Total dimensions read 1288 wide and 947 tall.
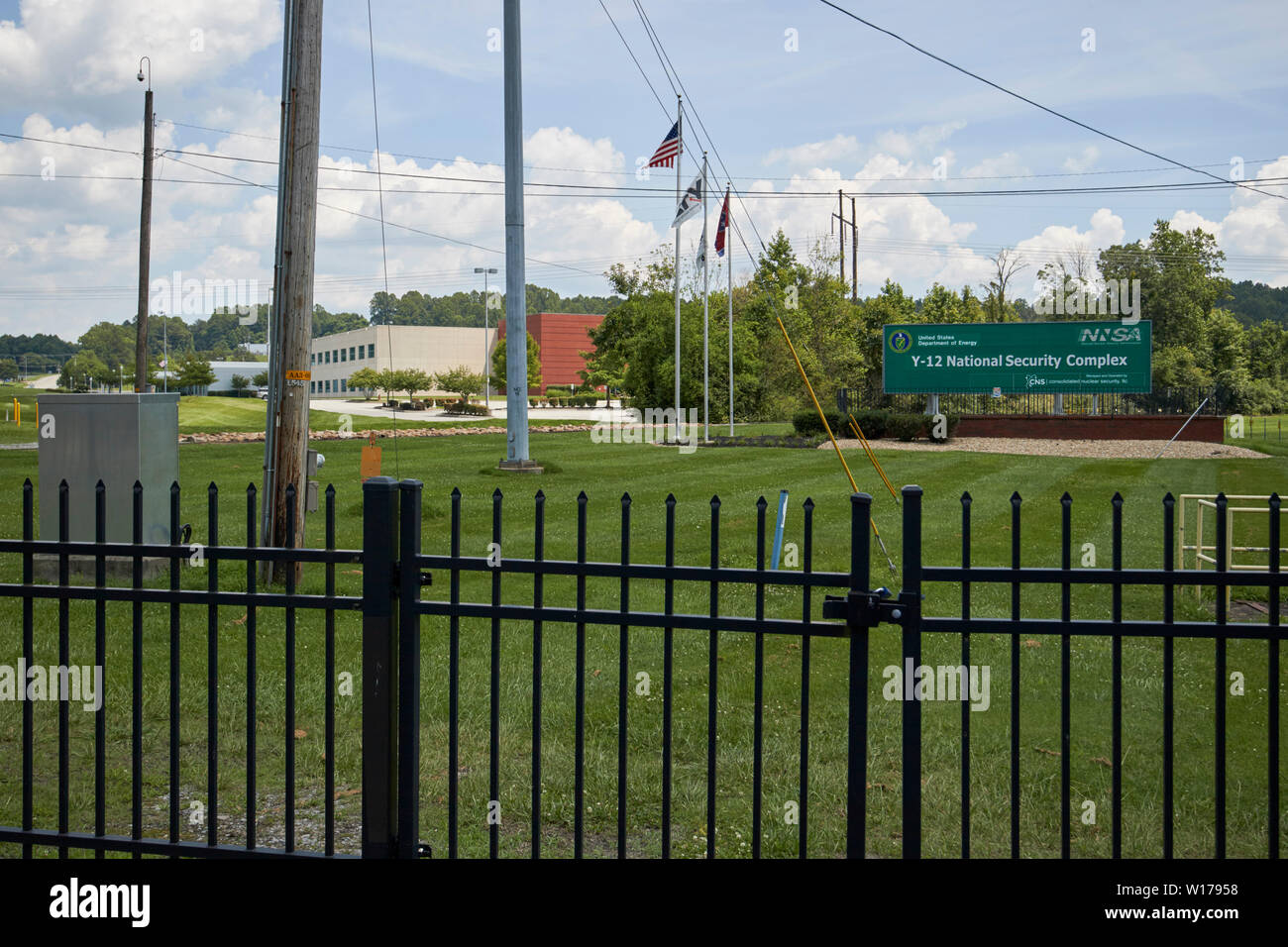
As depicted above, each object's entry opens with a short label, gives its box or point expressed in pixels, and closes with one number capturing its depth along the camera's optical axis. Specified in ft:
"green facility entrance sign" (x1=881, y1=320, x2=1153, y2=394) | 122.01
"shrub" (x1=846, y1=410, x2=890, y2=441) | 121.70
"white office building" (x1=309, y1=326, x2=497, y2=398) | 365.61
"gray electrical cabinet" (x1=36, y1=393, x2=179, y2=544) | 37.65
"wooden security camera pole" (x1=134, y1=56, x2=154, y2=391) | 119.96
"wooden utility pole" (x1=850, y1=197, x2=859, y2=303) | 270.87
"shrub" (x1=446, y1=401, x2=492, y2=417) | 211.82
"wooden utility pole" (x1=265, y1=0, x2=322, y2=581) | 35.06
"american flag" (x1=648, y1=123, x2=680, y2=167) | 95.66
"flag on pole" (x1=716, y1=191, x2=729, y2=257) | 100.17
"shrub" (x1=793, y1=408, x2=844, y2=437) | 120.06
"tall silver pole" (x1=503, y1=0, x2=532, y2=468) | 71.67
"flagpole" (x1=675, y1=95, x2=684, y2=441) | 95.94
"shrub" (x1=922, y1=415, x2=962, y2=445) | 121.49
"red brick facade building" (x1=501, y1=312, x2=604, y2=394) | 381.19
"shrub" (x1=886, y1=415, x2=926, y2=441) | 120.88
